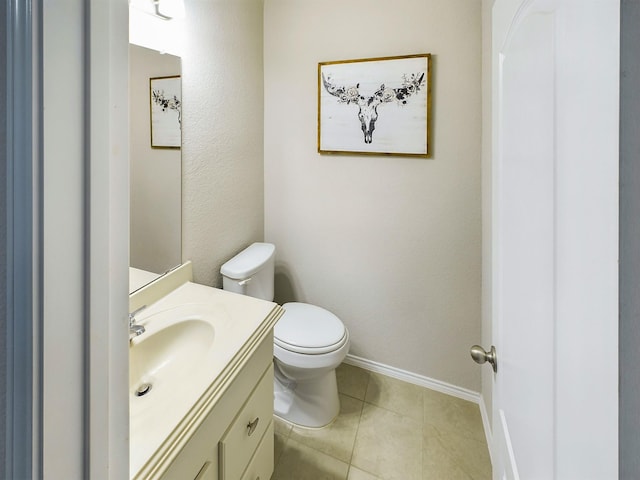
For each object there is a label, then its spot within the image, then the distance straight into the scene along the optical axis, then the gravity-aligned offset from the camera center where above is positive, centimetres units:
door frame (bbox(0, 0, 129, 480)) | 30 +0
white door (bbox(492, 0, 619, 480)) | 33 +0
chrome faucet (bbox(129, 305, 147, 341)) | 102 -31
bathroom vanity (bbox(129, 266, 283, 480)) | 69 -41
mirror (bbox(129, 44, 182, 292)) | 120 +20
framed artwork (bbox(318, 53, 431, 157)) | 172 +70
